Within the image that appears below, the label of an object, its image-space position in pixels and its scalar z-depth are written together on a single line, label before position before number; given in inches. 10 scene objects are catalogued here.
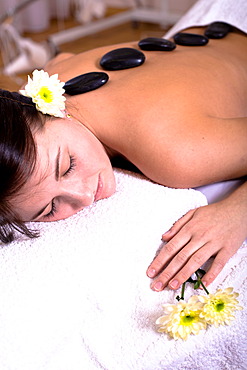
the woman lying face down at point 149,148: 44.4
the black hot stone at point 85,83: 55.3
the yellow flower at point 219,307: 39.6
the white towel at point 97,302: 40.4
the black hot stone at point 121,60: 58.7
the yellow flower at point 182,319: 39.3
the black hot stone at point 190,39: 64.9
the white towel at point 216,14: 71.5
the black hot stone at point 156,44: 62.6
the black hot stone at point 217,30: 69.2
